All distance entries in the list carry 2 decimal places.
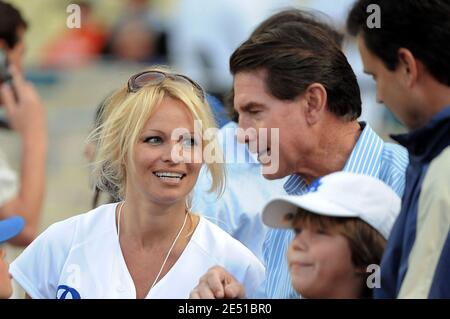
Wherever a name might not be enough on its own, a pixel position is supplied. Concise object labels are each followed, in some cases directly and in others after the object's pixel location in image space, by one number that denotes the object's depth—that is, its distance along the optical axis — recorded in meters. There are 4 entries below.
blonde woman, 6.79
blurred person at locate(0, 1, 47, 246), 9.95
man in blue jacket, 5.03
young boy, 5.78
